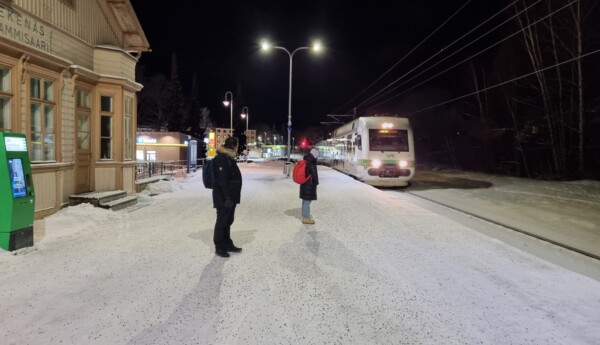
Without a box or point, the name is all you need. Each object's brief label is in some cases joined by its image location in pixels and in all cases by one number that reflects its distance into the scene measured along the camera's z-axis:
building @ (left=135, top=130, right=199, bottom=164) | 34.56
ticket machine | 5.94
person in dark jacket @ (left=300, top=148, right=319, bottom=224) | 8.66
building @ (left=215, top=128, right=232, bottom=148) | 139.65
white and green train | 17.91
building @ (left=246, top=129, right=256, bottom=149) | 158.35
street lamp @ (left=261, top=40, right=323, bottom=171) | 23.90
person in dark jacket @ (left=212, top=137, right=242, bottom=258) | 6.07
